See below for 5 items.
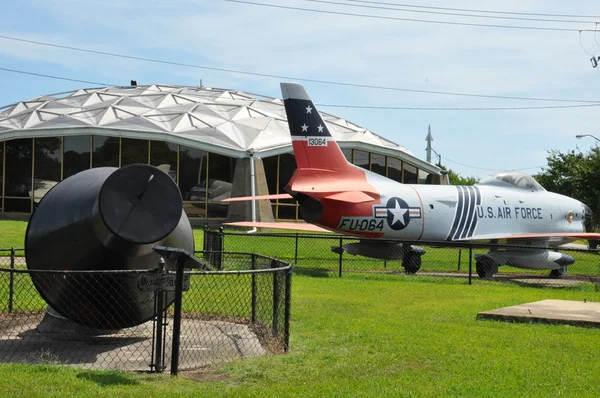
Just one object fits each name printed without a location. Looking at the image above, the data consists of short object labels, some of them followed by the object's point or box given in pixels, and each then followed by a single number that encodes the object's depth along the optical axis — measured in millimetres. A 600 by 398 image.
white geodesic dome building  41938
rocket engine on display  8453
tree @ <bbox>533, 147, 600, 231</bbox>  47281
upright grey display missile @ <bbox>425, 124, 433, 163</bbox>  105500
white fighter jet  22016
